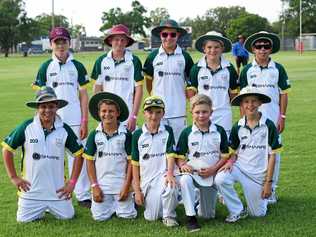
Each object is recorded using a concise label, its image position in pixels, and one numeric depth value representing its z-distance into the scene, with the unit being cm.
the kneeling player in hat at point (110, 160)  628
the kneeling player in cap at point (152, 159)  616
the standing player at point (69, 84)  683
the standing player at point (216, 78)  680
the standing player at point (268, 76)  689
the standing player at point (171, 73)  695
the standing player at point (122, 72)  693
